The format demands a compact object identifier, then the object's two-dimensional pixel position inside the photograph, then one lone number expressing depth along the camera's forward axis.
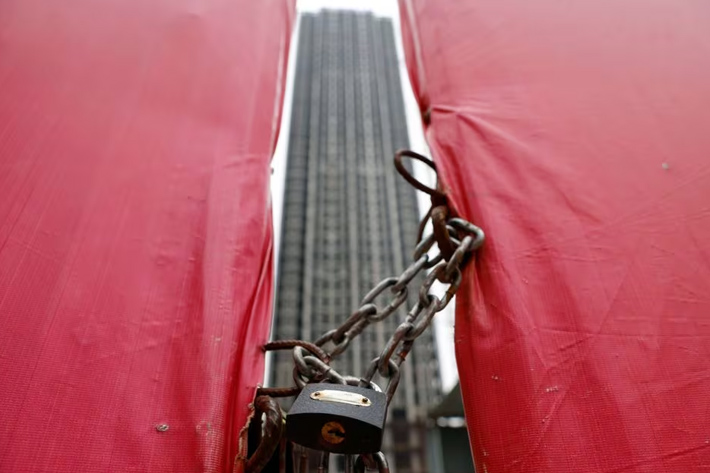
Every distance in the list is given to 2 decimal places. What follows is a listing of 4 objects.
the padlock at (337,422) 0.28
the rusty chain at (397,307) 0.33
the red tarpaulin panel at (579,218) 0.31
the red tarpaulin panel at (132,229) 0.30
